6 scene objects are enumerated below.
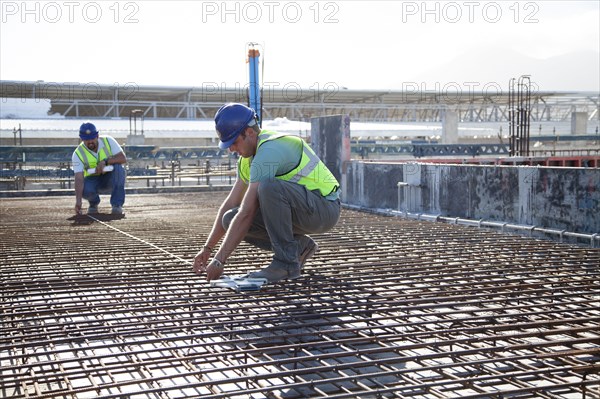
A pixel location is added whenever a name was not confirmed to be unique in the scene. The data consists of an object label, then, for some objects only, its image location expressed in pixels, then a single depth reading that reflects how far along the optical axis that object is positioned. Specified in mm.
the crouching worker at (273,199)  4406
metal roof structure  34500
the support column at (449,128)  30656
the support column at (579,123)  33688
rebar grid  3014
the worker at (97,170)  9086
